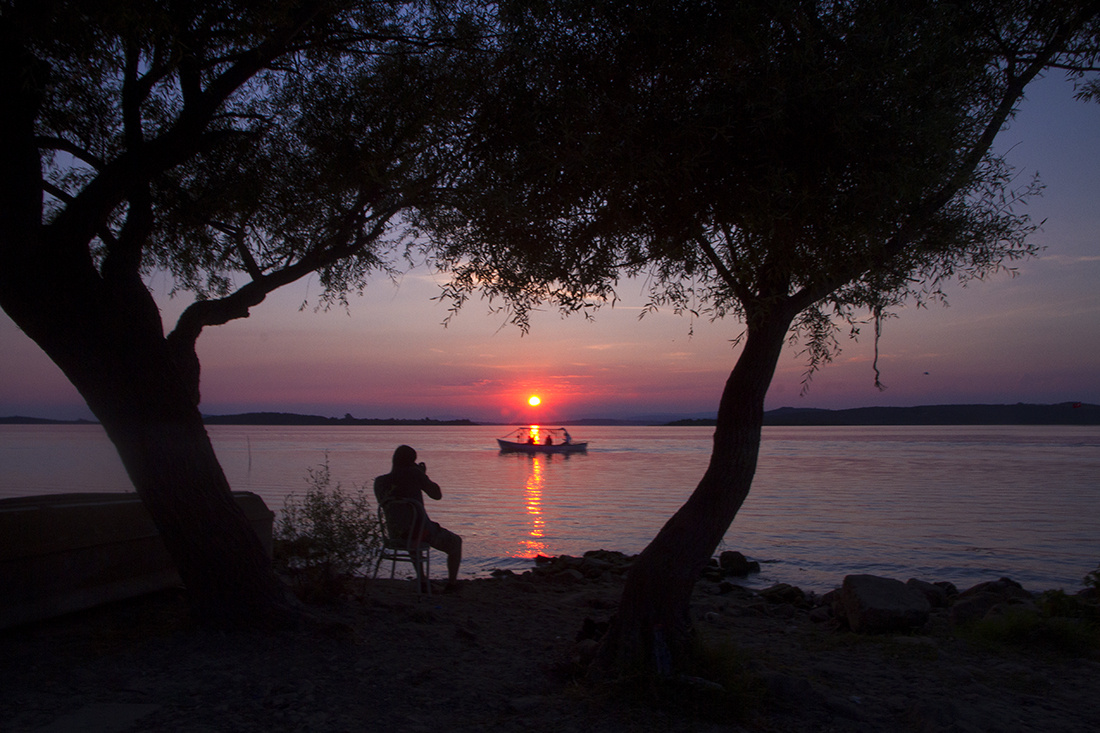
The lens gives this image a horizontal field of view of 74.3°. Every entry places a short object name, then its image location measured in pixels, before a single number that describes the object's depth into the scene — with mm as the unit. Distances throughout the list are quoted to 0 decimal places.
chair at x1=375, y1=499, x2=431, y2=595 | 7262
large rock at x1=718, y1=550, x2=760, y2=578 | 12117
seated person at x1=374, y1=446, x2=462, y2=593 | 7457
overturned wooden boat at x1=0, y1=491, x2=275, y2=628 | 4832
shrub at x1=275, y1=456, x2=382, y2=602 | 5930
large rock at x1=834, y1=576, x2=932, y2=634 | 6809
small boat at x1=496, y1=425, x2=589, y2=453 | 62062
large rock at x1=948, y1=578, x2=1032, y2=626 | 7297
